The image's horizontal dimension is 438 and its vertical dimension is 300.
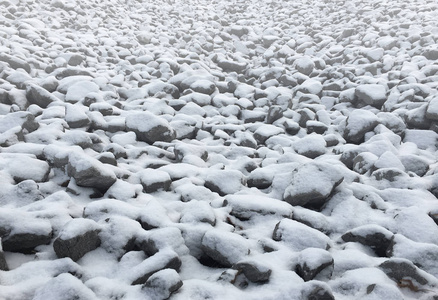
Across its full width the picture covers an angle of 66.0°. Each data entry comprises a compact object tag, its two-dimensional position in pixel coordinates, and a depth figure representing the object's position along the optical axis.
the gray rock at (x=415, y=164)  3.48
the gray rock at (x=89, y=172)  2.76
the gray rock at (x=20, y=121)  3.61
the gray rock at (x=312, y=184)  2.85
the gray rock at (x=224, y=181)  3.14
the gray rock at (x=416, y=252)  2.25
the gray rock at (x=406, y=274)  2.07
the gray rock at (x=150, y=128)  3.97
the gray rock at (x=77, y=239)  2.12
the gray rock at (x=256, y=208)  2.75
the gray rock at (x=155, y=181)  3.04
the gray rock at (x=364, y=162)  3.53
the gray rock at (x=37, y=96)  4.40
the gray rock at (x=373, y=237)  2.44
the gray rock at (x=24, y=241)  2.14
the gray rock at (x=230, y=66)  7.04
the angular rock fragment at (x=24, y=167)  2.87
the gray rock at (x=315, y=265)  2.09
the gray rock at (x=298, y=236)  2.39
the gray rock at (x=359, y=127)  4.20
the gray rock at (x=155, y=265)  2.02
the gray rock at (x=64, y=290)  1.74
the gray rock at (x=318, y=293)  1.85
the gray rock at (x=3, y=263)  1.99
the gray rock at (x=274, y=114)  4.87
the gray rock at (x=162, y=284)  1.88
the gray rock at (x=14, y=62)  5.32
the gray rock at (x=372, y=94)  5.01
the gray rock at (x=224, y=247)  2.22
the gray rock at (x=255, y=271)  2.06
